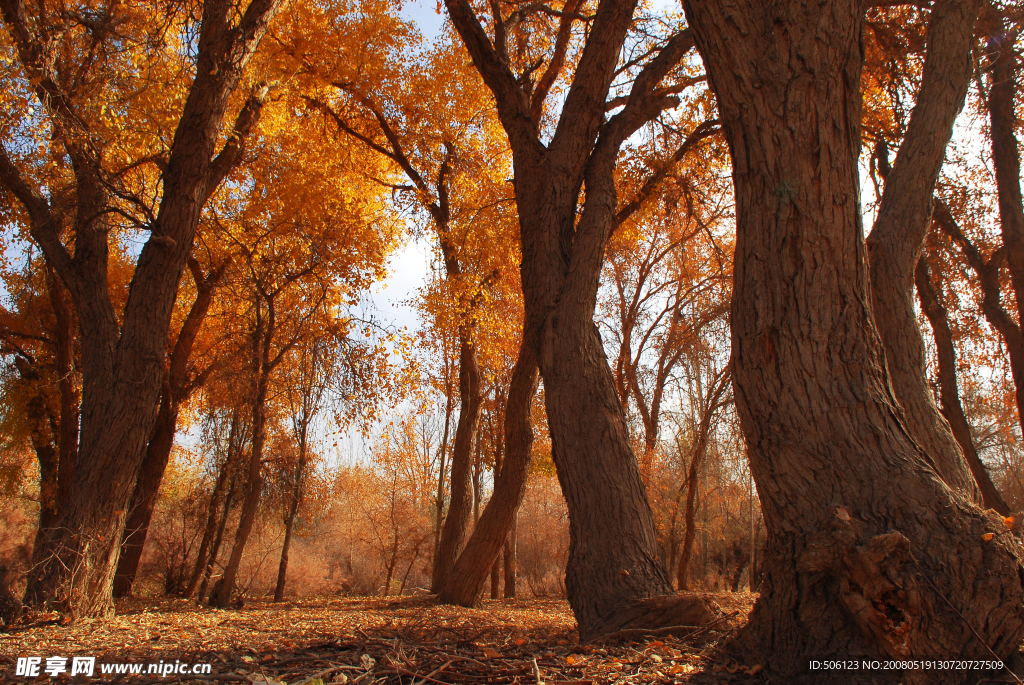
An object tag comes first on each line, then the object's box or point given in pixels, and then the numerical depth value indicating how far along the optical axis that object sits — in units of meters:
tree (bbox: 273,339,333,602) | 9.74
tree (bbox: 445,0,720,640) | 3.71
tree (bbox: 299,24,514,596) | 9.11
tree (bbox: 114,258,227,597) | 9.77
